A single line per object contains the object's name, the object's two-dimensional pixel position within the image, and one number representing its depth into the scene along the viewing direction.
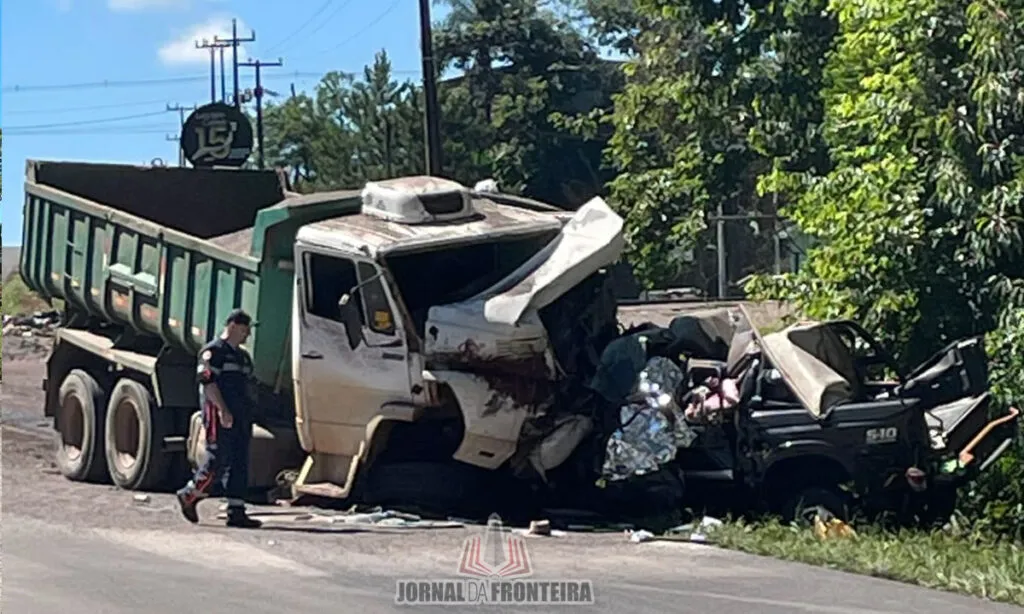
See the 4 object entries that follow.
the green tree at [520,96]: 46.81
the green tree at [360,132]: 49.38
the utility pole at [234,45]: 78.12
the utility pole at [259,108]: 61.08
